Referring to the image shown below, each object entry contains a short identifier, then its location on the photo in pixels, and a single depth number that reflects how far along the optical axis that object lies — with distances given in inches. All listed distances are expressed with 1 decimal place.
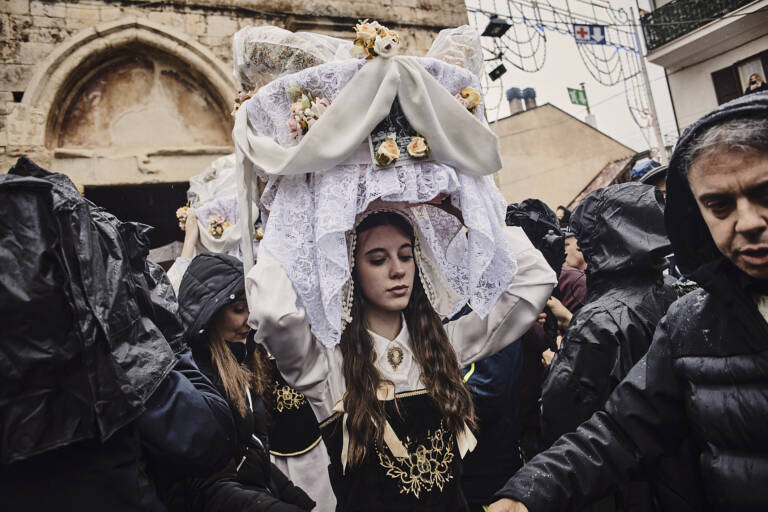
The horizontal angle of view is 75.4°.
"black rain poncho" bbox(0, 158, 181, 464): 48.1
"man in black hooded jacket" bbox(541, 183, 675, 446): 82.7
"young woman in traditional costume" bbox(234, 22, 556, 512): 71.3
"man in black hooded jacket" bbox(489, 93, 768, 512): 50.6
